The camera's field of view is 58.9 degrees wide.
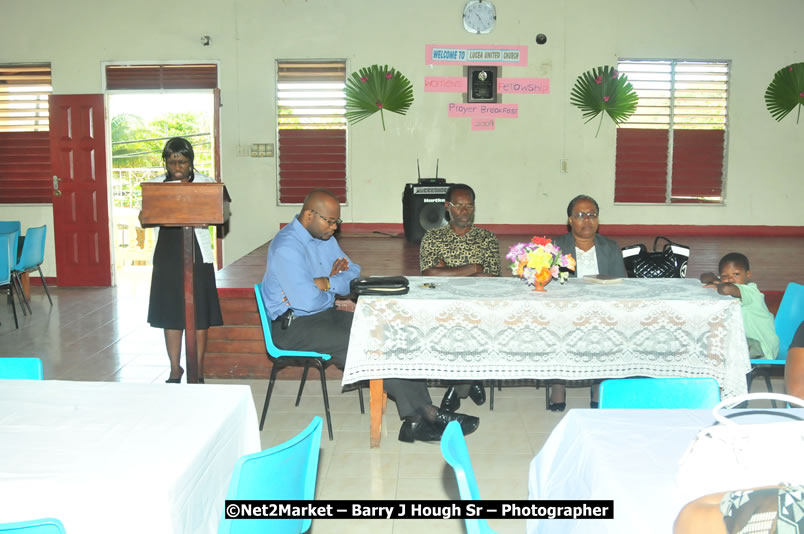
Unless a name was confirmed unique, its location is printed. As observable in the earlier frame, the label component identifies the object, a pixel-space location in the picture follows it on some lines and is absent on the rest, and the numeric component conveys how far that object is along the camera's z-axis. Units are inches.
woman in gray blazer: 165.6
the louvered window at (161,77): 331.6
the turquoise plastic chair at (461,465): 64.5
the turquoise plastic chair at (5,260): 247.6
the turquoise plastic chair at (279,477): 64.0
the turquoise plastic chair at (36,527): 53.7
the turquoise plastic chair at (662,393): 93.4
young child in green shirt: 148.0
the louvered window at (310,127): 336.2
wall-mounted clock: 328.2
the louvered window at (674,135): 336.5
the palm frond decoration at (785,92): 332.5
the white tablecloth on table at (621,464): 64.5
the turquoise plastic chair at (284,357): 145.9
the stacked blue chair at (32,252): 264.8
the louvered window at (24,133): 336.2
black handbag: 181.6
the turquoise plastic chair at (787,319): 152.7
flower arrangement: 146.2
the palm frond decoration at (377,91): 332.2
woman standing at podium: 168.1
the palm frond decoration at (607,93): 331.0
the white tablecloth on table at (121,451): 63.1
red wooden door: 327.3
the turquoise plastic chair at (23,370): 99.1
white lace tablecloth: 137.5
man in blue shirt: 146.1
